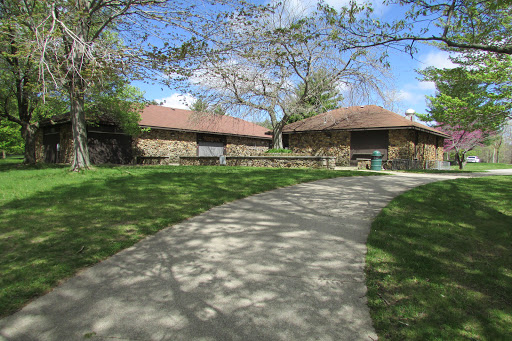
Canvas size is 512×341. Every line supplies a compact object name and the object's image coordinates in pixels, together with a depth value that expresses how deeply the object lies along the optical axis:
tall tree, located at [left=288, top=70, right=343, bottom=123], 20.03
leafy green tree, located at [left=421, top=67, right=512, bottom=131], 12.49
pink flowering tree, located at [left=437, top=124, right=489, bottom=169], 26.74
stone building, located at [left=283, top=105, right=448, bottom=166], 19.64
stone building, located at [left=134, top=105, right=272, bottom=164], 22.73
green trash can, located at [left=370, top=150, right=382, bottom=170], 18.00
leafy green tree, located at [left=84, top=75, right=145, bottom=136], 17.47
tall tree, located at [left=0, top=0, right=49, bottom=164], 8.87
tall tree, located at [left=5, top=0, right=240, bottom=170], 8.19
